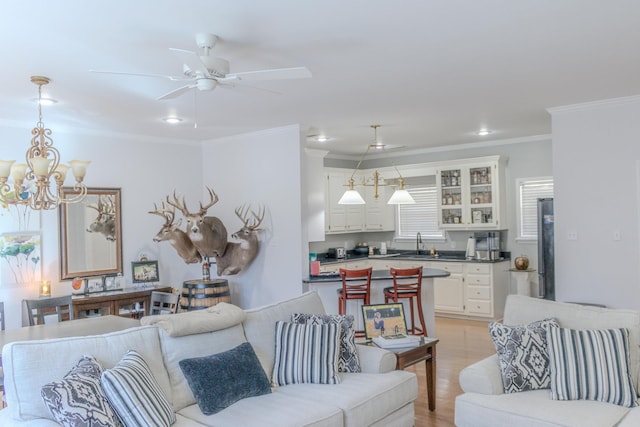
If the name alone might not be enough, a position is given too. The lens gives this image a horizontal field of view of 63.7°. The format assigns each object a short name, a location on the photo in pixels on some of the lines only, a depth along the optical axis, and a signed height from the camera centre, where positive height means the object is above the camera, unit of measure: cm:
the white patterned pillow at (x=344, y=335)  342 -75
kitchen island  571 -79
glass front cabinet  735 +40
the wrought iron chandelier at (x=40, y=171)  390 +46
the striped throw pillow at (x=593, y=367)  282 -83
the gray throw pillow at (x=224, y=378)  274 -84
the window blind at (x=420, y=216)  835 +10
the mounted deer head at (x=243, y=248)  600 -26
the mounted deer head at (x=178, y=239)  579 -14
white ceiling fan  284 +87
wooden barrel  555 -74
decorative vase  718 -60
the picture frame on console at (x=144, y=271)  602 -52
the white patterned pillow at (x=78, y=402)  215 -73
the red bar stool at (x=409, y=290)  539 -72
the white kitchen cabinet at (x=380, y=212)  871 +18
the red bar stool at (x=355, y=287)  541 -68
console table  530 -80
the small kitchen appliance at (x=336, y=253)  825 -47
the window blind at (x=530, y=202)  723 +25
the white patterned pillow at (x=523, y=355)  302 -81
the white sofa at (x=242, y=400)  231 -83
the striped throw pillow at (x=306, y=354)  321 -83
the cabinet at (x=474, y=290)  718 -99
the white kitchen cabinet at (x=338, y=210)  811 +22
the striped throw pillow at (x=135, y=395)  230 -77
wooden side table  356 -97
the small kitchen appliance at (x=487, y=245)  745 -36
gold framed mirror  564 -6
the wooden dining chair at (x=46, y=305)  430 -64
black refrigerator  684 -40
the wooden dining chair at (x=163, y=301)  450 -66
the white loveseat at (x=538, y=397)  263 -100
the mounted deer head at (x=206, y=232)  571 -7
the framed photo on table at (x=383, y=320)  379 -73
